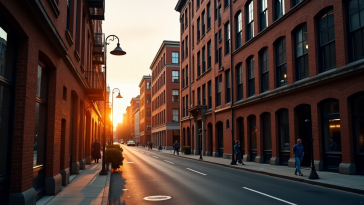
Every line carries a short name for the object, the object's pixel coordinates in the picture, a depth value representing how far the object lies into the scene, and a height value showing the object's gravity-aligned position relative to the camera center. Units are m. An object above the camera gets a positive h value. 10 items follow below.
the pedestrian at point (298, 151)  15.98 -0.80
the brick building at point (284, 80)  15.95 +3.68
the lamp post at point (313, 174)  14.09 -1.70
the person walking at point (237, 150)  23.24 -1.05
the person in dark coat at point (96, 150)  24.29 -1.06
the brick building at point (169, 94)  63.28 +8.43
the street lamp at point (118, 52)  17.56 +4.55
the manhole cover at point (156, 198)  10.00 -1.93
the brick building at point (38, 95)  6.98 +1.16
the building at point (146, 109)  91.94 +7.64
